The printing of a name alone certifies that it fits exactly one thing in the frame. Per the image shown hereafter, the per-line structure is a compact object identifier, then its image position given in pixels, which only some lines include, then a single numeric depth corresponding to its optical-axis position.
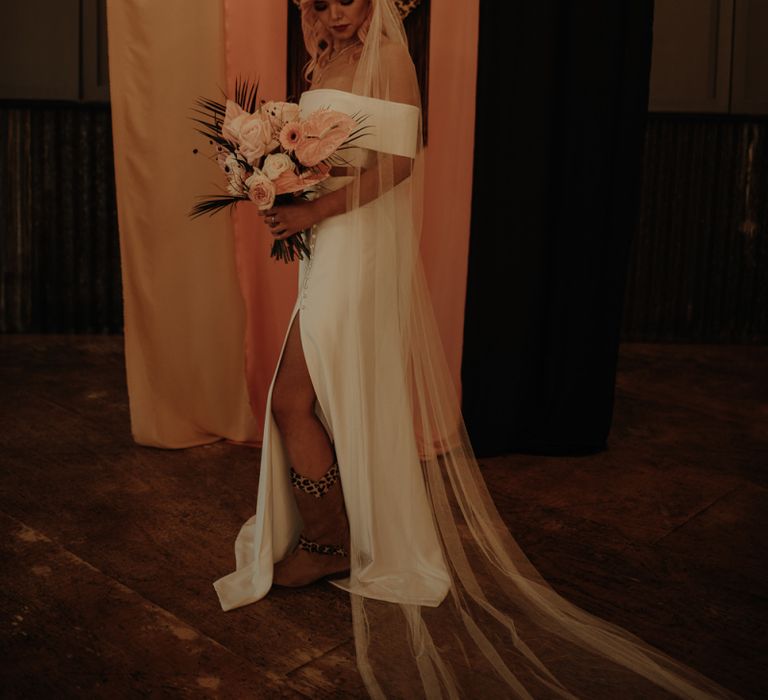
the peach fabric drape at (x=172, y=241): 3.49
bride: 2.32
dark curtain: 3.55
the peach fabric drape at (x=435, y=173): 3.55
